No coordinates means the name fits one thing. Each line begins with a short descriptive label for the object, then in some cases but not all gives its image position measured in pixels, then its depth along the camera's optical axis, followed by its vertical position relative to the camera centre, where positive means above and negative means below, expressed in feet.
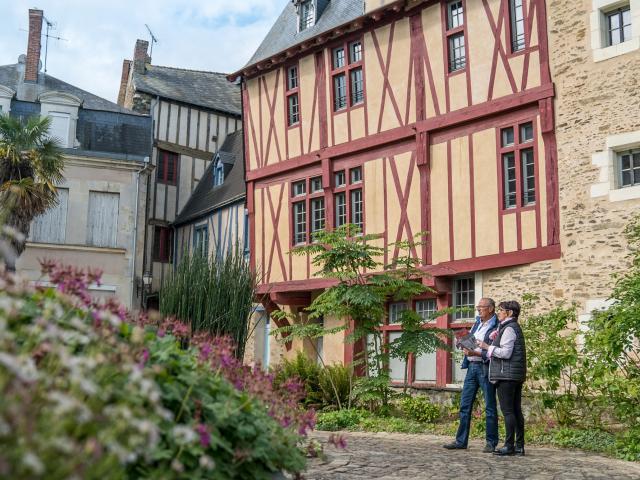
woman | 23.16 -0.50
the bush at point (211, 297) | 42.55 +2.63
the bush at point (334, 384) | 38.58 -1.76
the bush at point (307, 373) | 39.24 -1.27
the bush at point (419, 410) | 35.91 -2.72
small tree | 34.04 +2.12
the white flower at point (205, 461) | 6.84 -0.97
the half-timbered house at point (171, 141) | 71.10 +18.53
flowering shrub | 5.76 -0.53
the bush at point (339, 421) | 32.68 -2.95
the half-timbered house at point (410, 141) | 37.91 +11.21
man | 23.80 -1.01
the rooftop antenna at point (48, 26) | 74.23 +29.44
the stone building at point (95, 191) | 63.62 +12.55
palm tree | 50.65 +11.92
